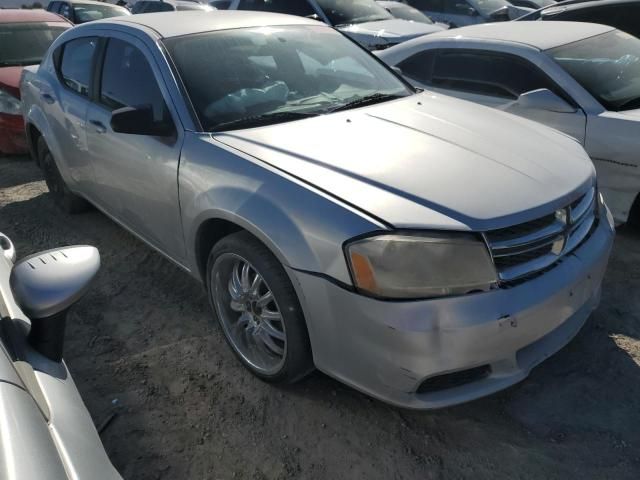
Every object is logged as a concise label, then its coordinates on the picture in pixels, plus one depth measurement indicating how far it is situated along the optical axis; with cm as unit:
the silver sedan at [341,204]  205
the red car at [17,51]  616
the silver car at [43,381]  120
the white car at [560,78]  376
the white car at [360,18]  823
